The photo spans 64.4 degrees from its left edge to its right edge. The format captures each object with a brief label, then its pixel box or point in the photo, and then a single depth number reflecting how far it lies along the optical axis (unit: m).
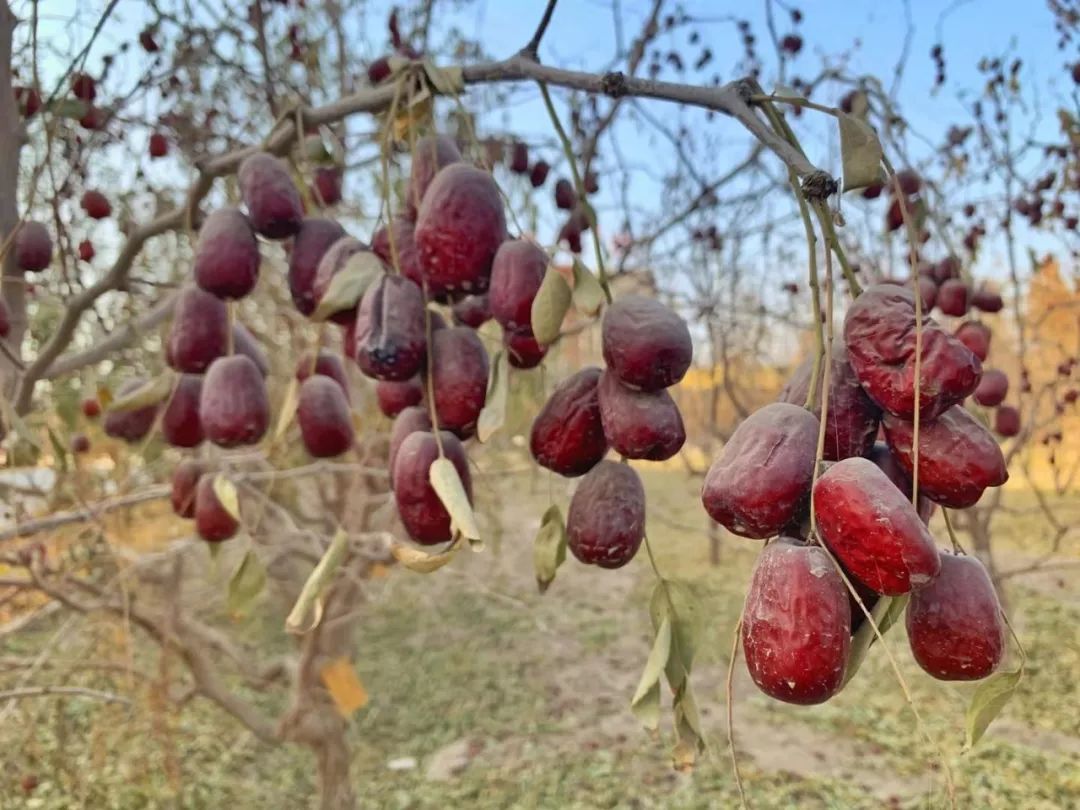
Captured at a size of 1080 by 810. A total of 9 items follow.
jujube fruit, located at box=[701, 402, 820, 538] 0.44
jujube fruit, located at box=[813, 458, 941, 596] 0.39
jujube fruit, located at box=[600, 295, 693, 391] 0.57
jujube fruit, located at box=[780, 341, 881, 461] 0.46
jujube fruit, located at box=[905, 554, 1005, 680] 0.44
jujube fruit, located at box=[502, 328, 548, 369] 0.63
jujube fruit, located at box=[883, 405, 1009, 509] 0.44
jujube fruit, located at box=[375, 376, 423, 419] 0.71
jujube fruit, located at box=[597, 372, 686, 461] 0.57
